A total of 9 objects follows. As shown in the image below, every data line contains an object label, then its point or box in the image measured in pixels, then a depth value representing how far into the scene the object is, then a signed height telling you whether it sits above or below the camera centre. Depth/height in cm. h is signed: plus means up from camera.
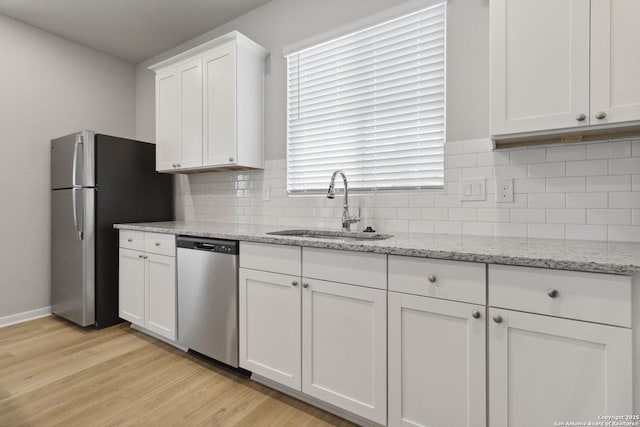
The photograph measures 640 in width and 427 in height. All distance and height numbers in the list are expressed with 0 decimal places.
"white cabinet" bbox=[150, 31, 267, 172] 248 +84
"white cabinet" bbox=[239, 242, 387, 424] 147 -60
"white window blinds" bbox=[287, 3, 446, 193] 198 +69
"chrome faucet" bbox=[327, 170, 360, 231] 209 +1
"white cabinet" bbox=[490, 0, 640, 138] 124 +59
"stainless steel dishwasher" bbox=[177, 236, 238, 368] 197 -56
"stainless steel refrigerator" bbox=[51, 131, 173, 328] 275 -3
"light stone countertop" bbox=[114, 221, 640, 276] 103 -16
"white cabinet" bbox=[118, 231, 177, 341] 235 -60
